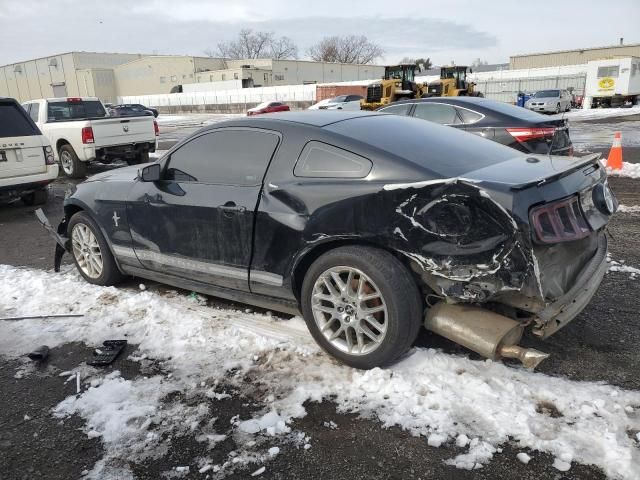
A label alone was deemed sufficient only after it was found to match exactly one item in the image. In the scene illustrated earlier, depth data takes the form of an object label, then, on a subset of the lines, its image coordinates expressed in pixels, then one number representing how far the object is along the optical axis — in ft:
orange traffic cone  31.91
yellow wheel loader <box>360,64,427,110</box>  75.77
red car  107.76
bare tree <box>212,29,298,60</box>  323.63
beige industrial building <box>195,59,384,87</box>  212.84
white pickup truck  37.96
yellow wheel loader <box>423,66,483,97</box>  78.79
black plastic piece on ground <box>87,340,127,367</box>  11.37
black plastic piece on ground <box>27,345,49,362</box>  11.82
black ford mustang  9.02
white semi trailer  111.55
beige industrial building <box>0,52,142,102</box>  247.91
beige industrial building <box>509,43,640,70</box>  164.49
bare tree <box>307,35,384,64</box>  318.45
